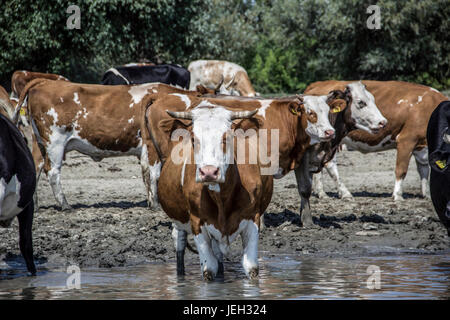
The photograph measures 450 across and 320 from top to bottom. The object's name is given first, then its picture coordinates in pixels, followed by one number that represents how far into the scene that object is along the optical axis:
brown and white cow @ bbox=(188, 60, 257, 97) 20.33
